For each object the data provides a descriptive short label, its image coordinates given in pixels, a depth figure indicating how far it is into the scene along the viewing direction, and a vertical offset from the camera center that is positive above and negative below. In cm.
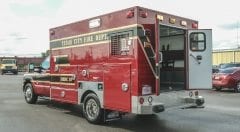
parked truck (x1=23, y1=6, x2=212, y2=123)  596 +13
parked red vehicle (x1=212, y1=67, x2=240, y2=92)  1326 -59
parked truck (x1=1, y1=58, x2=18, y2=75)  3409 +33
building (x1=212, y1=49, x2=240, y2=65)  3154 +149
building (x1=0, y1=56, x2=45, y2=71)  4205 +122
